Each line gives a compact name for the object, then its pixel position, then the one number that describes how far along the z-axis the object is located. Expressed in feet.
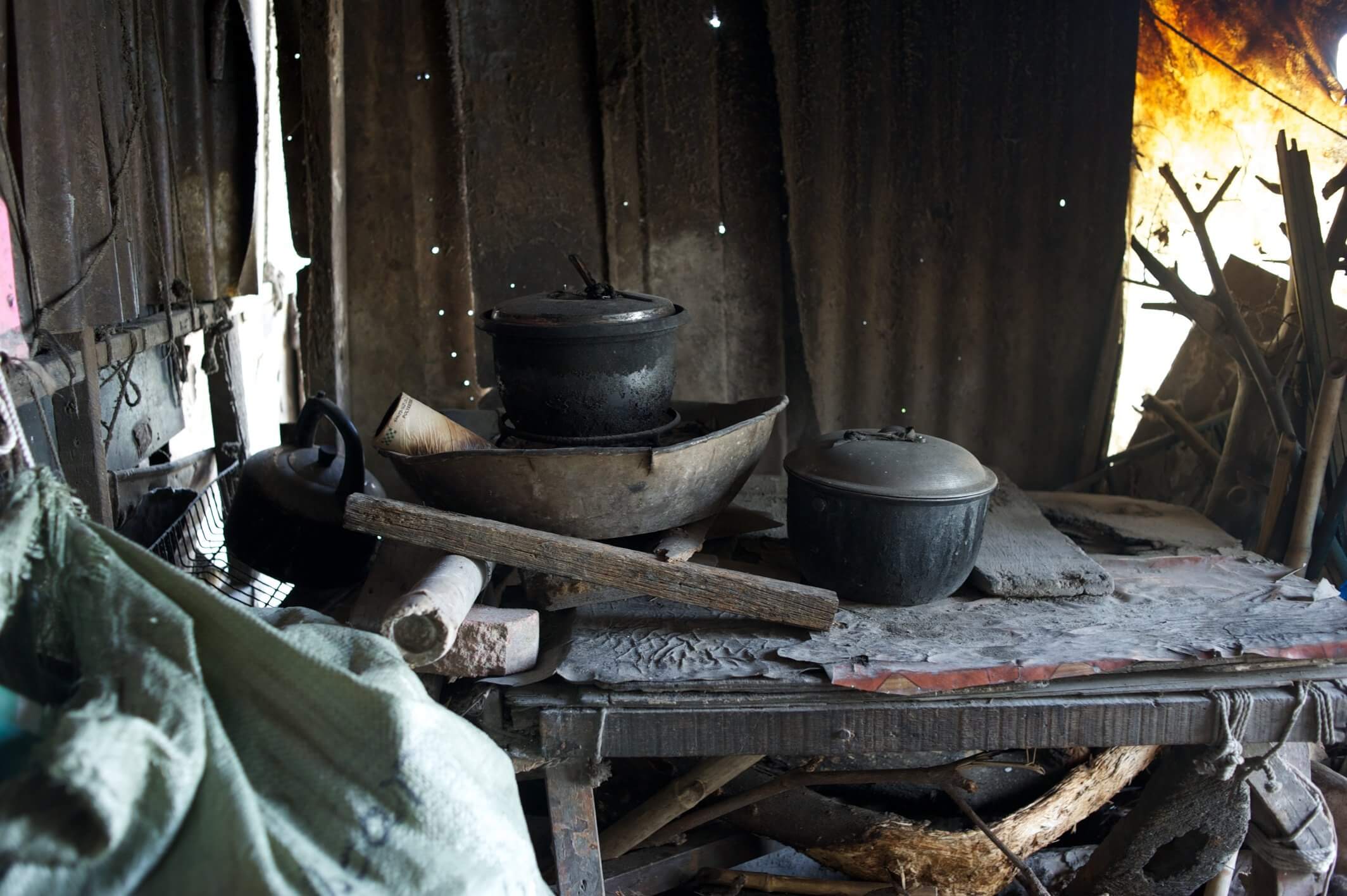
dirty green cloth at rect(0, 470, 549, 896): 3.42
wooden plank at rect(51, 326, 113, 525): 7.07
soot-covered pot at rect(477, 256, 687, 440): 7.98
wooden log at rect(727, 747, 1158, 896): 8.92
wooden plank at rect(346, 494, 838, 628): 7.15
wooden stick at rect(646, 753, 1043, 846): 8.75
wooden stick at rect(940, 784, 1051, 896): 8.62
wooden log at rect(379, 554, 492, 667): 6.07
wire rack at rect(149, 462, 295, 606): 8.74
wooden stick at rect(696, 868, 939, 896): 9.20
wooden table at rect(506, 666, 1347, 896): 7.33
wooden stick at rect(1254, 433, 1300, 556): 11.09
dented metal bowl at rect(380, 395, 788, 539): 7.51
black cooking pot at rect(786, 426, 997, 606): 7.80
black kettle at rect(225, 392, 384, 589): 8.69
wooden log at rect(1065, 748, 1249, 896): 8.08
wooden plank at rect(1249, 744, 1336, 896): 8.20
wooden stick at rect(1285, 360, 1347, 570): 10.41
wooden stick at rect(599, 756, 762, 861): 8.25
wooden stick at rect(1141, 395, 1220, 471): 12.86
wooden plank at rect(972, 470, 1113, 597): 8.70
